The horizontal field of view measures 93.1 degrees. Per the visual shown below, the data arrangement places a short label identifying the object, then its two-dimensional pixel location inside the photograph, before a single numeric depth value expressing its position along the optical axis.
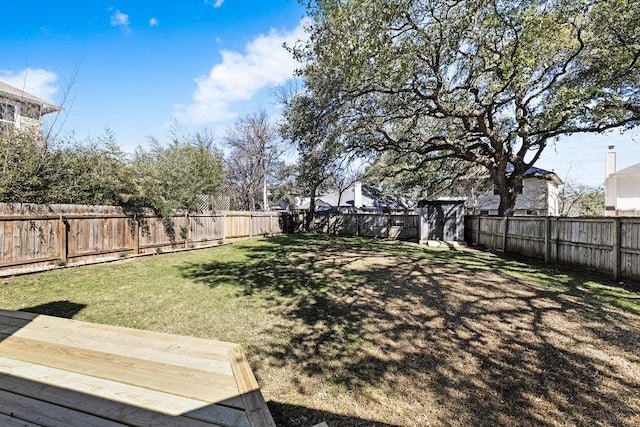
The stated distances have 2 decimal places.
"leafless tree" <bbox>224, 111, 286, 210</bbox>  24.22
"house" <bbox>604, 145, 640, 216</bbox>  17.94
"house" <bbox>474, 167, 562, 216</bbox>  21.09
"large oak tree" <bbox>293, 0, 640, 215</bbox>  6.98
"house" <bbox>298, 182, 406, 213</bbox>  29.88
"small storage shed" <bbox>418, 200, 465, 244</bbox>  12.90
